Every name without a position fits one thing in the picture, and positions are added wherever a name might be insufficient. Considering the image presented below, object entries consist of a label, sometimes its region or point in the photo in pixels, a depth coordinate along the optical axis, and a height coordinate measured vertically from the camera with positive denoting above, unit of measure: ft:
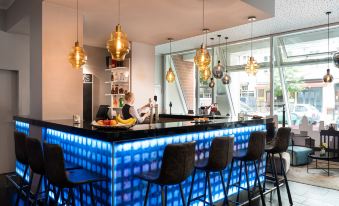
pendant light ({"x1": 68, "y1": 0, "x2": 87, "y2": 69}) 12.73 +2.15
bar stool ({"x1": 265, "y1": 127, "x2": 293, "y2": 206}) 12.42 -2.06
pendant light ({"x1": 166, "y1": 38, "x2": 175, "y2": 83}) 23.38 +2.15
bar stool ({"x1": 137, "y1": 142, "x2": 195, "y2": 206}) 7.89 -1.97
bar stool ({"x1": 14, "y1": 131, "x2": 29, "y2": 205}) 10.69 -1.90
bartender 15.83 -0.56
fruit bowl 8.82 -0.80
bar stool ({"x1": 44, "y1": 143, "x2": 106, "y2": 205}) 7.79 -2.20
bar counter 8.46 -1.76
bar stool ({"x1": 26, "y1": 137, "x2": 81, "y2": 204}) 9.00 -1.92
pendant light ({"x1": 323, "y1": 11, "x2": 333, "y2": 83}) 20.38 +1.77
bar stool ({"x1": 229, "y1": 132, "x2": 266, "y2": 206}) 11.10 -2.04
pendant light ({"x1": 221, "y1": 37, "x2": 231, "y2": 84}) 24.82 +1.99
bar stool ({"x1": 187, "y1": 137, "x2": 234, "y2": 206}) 9.54 -2.03
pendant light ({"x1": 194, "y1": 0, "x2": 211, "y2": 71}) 15.44 +2.51
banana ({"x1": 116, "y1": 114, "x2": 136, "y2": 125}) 9.62 -0.74
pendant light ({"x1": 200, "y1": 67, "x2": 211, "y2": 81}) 22.77 +2.26
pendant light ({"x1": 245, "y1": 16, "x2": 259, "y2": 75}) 20.40 +2.57
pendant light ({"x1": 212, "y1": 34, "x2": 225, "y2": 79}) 23.43 +2.59
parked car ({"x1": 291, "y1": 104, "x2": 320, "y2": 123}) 24.67 -1.04
